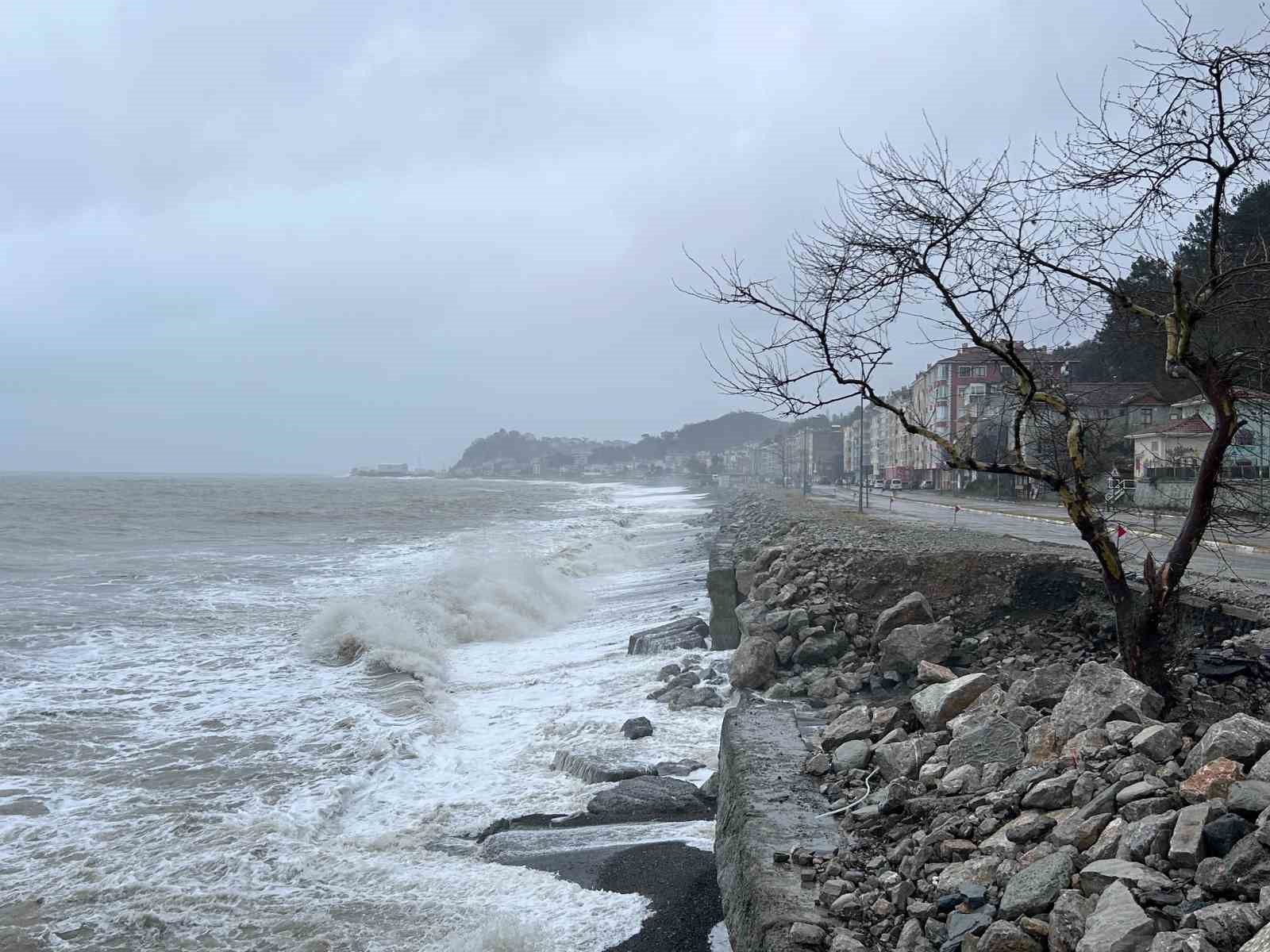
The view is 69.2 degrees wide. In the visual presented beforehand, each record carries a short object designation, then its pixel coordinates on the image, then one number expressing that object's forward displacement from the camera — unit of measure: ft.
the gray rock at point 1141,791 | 13.46
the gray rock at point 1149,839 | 12.16
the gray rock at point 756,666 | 35.70
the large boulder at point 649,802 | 25.63
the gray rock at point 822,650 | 35.32
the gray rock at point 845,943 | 13.53
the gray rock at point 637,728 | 32.89
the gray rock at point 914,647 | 30.63
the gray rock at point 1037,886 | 12.44
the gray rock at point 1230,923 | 10.11
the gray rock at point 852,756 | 20.81
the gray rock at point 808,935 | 14.05
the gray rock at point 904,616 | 33.60
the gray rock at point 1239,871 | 10.80
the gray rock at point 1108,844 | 12.65
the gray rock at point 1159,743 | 14.89
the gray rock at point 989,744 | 17.87
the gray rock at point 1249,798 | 11.87
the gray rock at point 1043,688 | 19.86
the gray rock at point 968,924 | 12.64
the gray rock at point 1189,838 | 11.58
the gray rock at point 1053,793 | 14.89
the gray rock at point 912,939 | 13.14
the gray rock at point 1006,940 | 11.94
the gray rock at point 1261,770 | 12.66
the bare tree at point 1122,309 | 19.89
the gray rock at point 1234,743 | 13.48
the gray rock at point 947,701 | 21.24
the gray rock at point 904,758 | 19.34
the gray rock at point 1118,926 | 10.74
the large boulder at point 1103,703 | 16.79
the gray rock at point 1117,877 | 11.49
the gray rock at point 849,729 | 22.38
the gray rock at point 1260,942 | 9.46
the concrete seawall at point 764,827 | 15.05
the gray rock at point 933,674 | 26.32
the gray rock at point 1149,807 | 13.08
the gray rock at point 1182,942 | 10.03
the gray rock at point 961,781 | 17.29
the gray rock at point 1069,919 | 11.54
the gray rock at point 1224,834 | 11.56
